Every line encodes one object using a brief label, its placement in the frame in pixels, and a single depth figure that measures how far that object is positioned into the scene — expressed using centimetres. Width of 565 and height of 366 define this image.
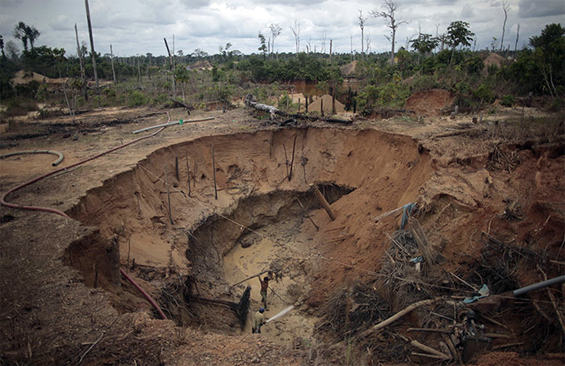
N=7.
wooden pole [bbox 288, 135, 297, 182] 1377
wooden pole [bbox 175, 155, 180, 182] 1163
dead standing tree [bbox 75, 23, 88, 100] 2384
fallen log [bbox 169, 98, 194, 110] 1929
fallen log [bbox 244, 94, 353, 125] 1461
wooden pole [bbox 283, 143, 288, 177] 1417
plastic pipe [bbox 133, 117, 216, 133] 1406
